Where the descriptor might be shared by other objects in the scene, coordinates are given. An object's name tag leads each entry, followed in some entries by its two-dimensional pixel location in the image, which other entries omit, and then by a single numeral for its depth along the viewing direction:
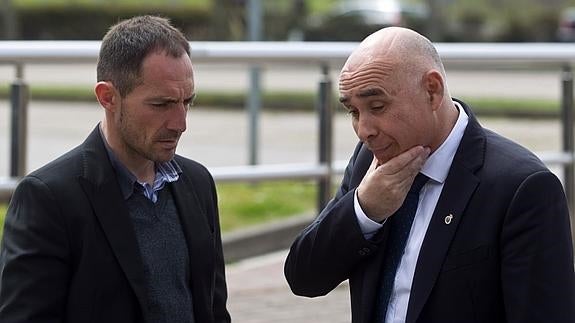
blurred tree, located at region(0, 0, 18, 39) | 47.62
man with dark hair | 6.28
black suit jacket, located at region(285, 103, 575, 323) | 6.05
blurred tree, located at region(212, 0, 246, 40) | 56.84
